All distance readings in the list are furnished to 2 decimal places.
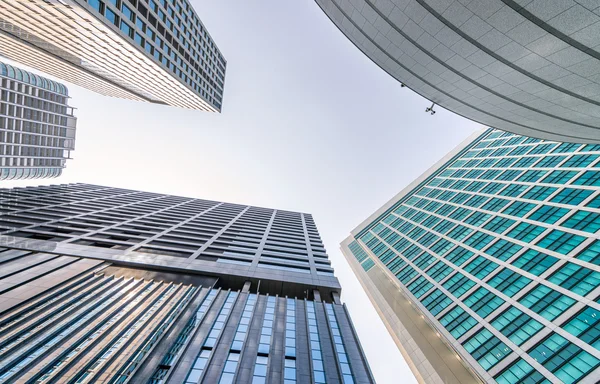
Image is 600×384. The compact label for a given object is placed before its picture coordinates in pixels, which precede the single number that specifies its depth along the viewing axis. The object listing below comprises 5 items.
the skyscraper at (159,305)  16.92
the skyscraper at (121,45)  27.23
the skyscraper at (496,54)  9.02
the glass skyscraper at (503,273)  25.86
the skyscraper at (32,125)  65.19
